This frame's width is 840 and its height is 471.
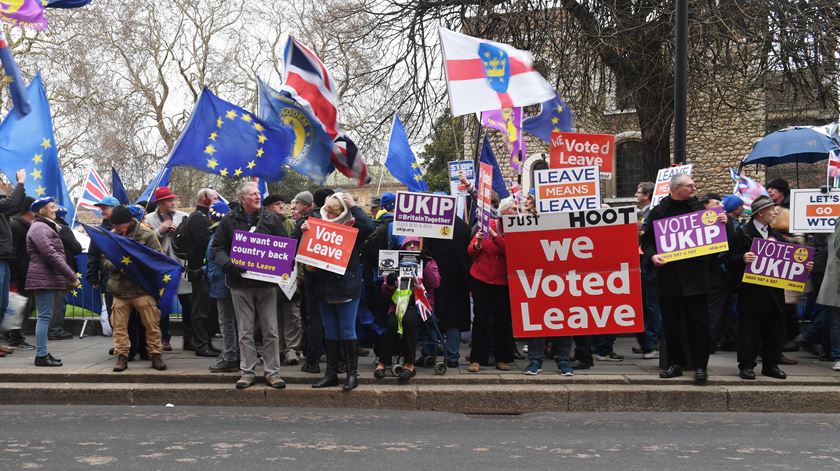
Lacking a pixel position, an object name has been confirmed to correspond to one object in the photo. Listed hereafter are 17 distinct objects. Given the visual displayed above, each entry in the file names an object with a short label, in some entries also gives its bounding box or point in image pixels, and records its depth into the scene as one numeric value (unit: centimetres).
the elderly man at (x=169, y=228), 922
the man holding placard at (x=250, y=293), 739
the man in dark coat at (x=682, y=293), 745
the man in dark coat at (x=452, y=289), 815
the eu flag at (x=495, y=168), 963
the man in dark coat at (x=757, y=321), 765
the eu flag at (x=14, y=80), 723
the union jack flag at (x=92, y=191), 1270
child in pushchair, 759
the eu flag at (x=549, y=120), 1105
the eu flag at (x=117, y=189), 1212
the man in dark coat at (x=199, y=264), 883
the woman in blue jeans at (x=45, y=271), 836
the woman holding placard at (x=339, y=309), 731
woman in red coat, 815
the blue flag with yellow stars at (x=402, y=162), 1011
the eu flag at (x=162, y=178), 823
